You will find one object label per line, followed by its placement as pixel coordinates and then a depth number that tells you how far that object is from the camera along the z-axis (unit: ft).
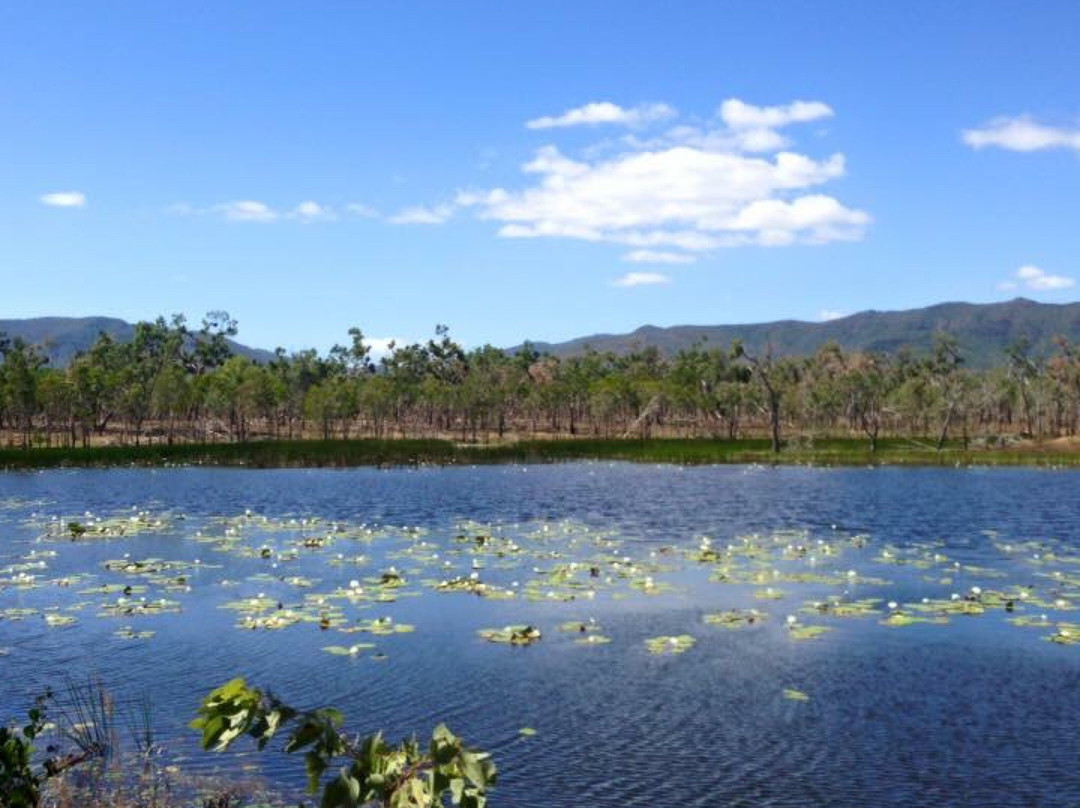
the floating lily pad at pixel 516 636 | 77.87
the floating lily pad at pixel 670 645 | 75.15
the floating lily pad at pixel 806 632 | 79.77
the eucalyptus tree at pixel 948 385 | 466.90
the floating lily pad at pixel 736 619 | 84.02
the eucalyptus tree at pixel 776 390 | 602.03
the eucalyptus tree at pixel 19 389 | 408.05
